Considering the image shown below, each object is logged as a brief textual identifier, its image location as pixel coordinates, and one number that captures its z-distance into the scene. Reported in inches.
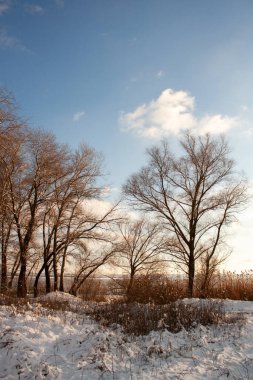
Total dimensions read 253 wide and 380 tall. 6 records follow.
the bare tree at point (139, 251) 1441.9
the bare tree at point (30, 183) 837.2
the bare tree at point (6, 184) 498.6
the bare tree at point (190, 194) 919.7
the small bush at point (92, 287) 1364.4
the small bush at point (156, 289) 543.5
